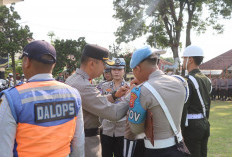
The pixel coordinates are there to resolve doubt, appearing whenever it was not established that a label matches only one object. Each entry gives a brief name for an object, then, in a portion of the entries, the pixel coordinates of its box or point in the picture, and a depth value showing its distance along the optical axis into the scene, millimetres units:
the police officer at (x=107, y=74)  5898
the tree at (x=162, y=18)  22750
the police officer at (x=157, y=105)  2221
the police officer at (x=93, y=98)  2516
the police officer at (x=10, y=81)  18489
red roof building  40938
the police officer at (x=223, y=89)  19969
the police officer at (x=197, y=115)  3430
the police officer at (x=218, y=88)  20484
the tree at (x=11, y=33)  19938
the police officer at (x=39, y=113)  1629
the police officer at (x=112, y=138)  3789
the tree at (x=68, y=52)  26812
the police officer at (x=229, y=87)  19906
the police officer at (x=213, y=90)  20797
